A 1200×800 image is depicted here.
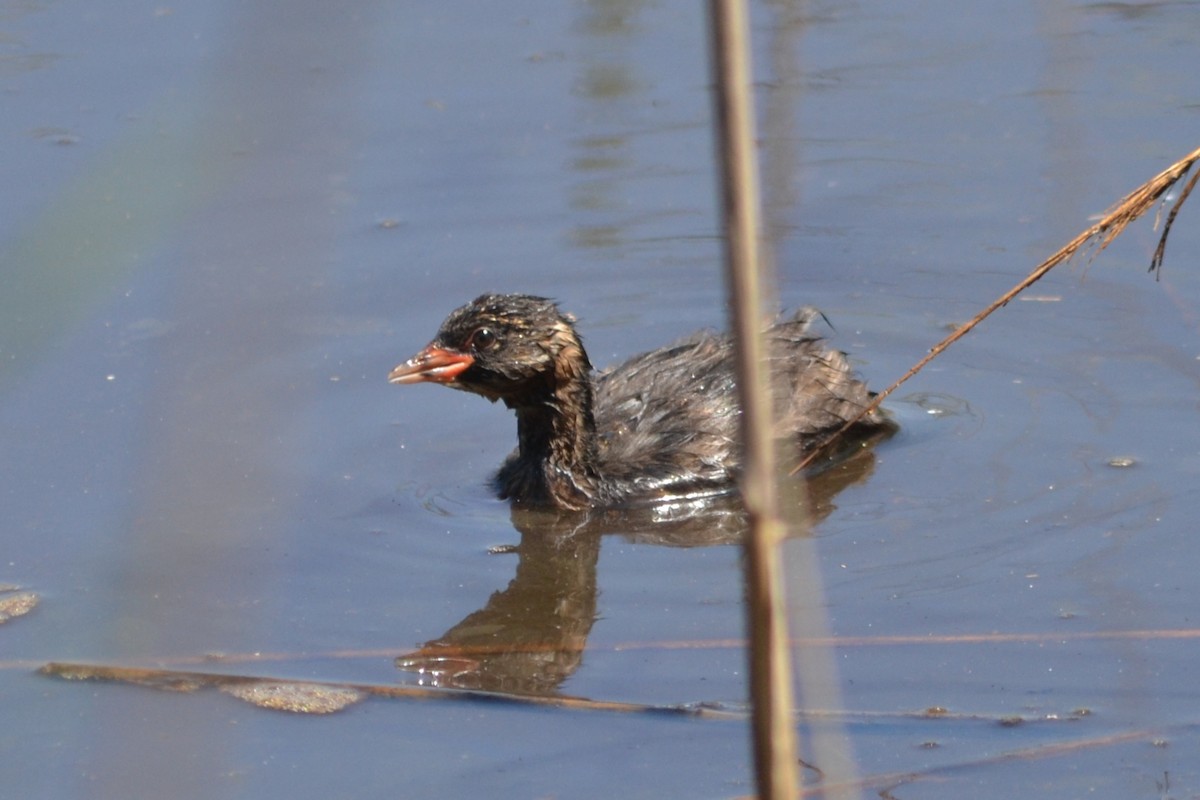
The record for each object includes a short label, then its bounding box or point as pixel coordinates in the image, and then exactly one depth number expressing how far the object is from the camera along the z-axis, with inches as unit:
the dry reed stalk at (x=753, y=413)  116.0
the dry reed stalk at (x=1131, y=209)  279.4
